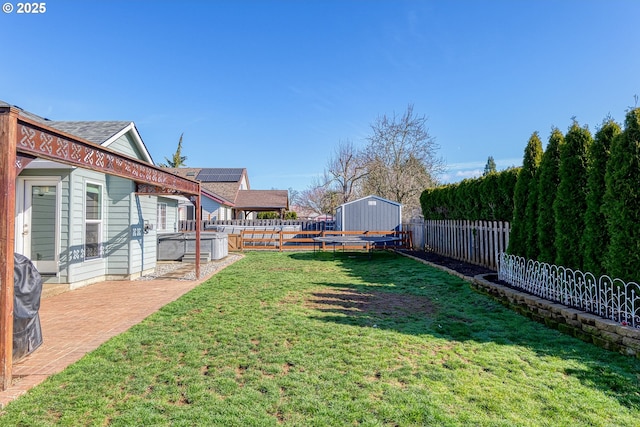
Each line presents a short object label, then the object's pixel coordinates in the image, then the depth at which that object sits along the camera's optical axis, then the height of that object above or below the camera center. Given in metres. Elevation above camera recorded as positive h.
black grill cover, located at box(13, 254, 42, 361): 3.32 -0.93
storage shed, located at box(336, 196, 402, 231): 17.00 +0.33
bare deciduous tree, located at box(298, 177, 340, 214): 29.23 +2.61
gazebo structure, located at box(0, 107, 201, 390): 2.76 +0.69
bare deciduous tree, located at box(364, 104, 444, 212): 22.66 +4.81
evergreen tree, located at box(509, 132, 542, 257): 6.50 +0.44
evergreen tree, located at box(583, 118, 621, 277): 4.67 +0.27
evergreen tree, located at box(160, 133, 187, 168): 42.12 +8.57
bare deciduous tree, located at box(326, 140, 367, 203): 27.58 +4.68
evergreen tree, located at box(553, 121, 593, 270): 5.24 +0.43
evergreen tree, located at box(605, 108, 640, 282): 4.06 +0.25
